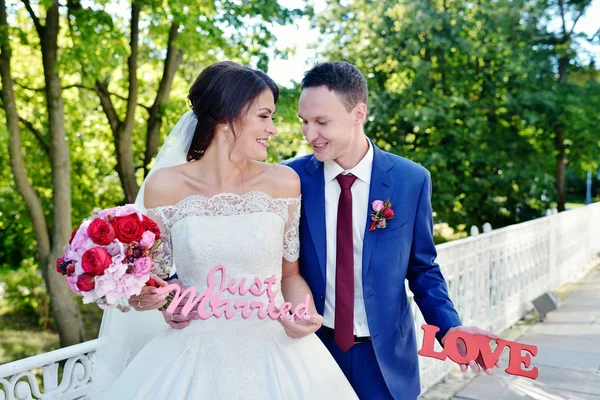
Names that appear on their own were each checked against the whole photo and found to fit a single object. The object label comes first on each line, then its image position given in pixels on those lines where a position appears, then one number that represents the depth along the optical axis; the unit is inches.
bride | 99.3
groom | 109.1
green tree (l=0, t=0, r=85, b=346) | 327.9
